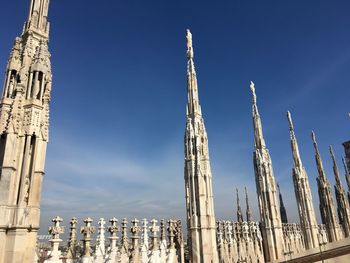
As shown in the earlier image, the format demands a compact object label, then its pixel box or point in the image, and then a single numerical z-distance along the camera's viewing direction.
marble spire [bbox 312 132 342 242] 29.95
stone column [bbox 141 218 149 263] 13.15
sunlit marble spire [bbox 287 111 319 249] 25.67
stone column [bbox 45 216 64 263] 9.24
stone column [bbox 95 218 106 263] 11.32
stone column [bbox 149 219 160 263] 13.60
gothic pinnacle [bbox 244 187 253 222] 40.75
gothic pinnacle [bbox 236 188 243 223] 41.69
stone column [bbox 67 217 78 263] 10.62
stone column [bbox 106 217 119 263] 11.67
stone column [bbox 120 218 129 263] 12.17
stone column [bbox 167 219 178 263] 14.29
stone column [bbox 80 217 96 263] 10.68
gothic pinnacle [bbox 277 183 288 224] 49.38
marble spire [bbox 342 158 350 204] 43.55
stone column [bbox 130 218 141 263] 12.33
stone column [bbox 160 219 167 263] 13.92
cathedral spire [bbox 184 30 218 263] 14.58
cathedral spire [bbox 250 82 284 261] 20.94
